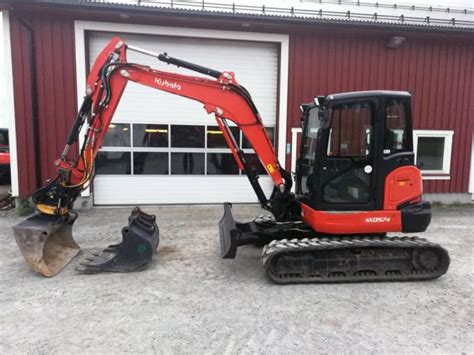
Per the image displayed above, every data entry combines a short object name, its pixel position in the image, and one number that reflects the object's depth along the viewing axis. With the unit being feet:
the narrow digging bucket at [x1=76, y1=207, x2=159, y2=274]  15.02
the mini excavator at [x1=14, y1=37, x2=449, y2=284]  14.21
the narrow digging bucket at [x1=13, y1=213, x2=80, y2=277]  14.37
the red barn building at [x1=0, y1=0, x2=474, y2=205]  26.11
